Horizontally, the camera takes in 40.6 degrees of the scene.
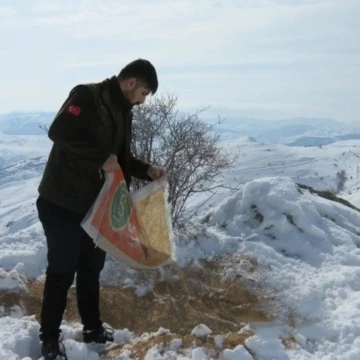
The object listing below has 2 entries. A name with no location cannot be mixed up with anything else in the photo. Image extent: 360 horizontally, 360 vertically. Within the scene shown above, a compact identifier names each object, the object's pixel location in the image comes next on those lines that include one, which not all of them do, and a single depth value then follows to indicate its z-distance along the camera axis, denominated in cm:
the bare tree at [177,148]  697
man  312
